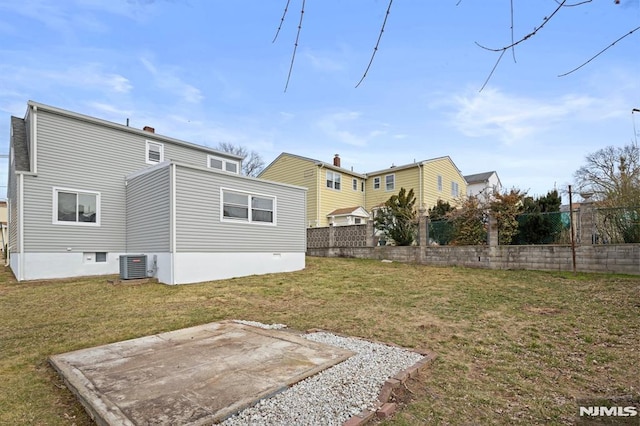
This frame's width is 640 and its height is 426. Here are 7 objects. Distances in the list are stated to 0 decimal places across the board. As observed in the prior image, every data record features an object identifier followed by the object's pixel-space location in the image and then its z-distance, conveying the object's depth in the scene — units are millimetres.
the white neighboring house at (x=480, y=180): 35547
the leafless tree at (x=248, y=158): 37969
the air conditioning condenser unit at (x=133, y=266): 10359
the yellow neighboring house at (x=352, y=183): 22484
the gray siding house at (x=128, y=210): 10711
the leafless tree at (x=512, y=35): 1772
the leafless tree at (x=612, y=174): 10773
